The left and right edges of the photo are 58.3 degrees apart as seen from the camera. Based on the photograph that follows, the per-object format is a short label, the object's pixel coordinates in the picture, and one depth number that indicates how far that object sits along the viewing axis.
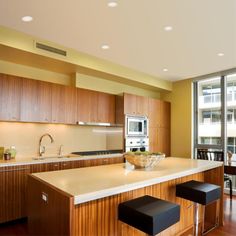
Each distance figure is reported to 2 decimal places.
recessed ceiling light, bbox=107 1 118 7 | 2.41
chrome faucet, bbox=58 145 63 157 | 4.18
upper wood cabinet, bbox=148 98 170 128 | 5.37
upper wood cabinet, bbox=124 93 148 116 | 4.75
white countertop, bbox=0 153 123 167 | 3.01
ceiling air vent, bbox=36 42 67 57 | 3.34
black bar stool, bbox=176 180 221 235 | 2.27
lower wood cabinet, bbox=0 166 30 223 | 2.93
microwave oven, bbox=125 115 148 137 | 4.68
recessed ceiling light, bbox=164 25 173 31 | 2.96
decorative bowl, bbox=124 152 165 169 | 2.47
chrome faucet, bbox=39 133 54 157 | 3.94
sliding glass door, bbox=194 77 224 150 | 5.07
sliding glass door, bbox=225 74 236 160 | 4.85
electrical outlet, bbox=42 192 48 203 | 1.73
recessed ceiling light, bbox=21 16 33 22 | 2.72
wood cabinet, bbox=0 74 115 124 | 3.31
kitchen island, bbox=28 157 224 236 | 1.53
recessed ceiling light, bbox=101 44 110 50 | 3.55
